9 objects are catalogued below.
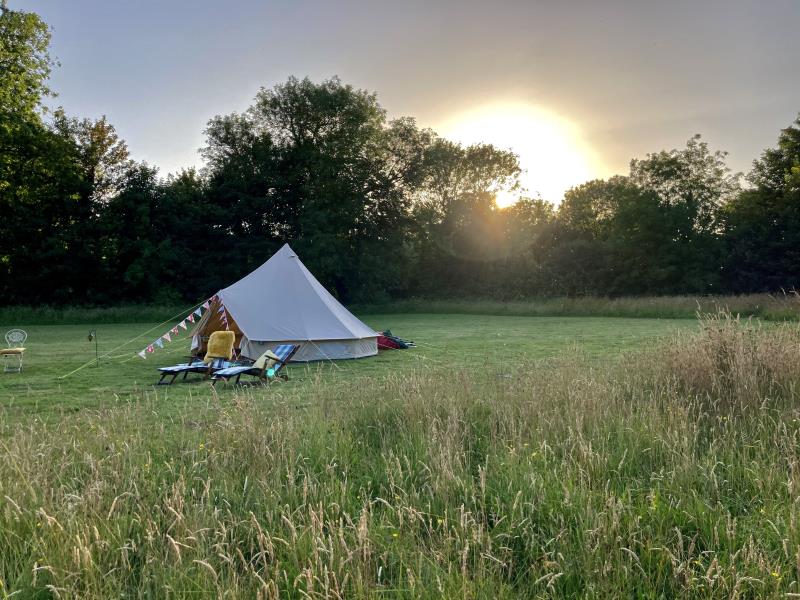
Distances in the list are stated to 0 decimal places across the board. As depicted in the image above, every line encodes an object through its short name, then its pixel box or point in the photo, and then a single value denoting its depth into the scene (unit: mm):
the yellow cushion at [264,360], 8969
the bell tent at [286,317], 11602
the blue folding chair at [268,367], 8461
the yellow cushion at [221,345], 10477
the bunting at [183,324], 10861
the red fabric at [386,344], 13602
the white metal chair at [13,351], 9789
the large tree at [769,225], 29312
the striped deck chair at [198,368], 8867
